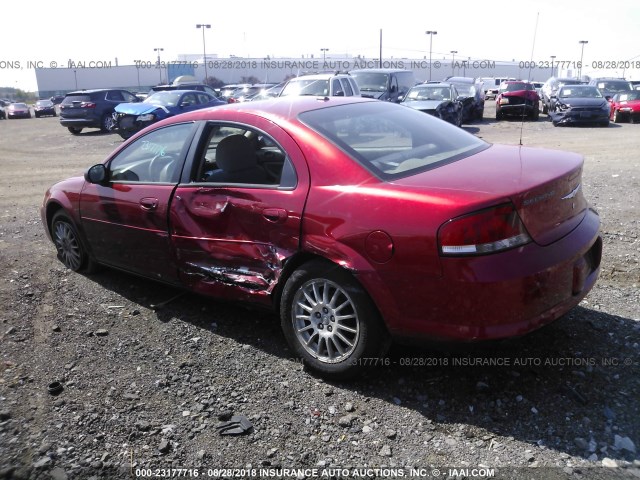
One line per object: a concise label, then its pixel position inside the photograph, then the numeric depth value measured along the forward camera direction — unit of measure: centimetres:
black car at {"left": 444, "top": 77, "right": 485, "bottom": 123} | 2250
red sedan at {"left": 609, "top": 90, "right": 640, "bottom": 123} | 2216
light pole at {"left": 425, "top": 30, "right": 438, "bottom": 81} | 7875
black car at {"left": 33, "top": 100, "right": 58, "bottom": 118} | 4259
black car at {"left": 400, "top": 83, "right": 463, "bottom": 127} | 1702
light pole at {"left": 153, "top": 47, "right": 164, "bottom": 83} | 8294
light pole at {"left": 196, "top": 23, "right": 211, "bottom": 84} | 7124
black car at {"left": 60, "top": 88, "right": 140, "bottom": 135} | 2184
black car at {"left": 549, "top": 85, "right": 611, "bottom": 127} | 2028
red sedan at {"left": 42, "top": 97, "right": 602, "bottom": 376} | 288
